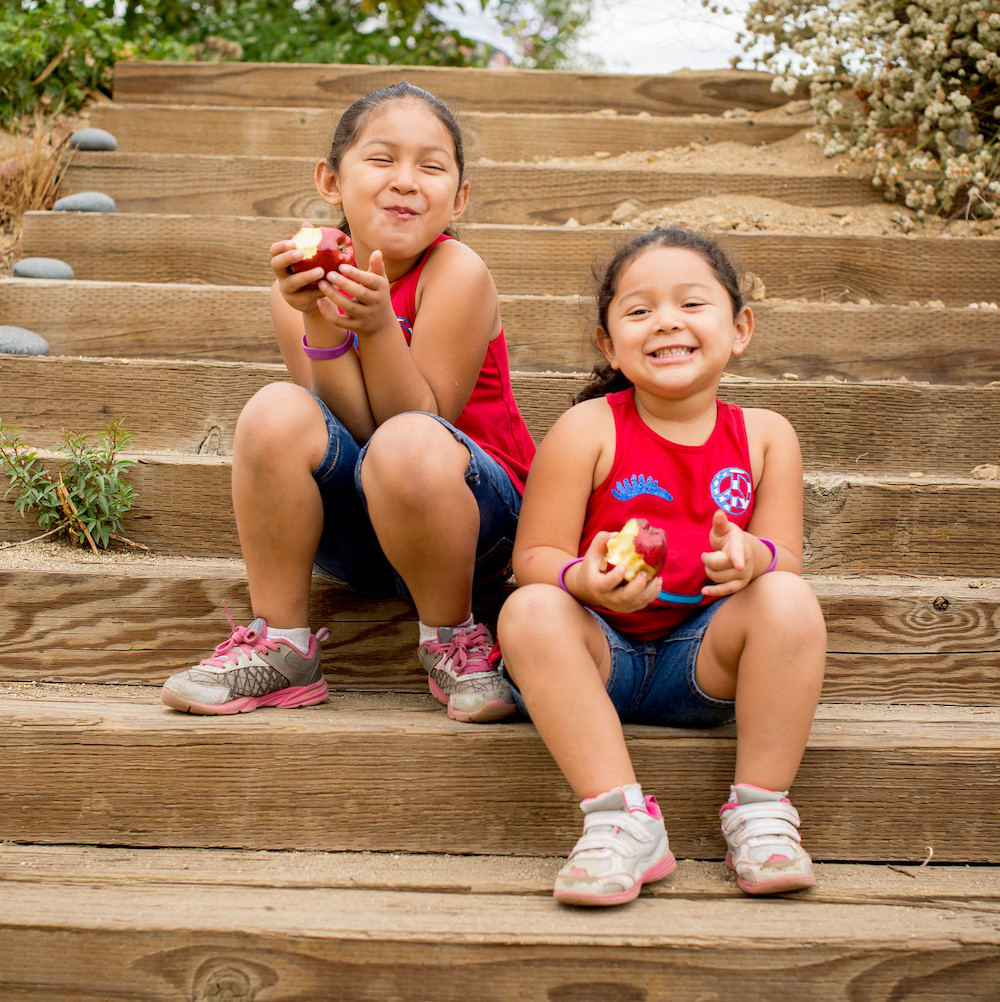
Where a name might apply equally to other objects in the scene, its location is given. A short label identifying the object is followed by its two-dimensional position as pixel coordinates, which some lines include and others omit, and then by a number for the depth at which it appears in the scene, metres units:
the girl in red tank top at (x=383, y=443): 1.57
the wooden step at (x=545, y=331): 2.58
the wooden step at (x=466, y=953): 1.19
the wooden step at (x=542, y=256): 2.85
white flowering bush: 3.16
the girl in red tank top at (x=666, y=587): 1.35
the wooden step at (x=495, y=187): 3.30
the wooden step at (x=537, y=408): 2.29
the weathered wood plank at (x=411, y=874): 1.35
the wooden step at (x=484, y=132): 3.71
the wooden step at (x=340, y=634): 1.83
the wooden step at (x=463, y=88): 4.01
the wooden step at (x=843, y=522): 2.06
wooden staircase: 1.20
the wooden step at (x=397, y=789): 1.50
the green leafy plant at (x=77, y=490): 2.01
